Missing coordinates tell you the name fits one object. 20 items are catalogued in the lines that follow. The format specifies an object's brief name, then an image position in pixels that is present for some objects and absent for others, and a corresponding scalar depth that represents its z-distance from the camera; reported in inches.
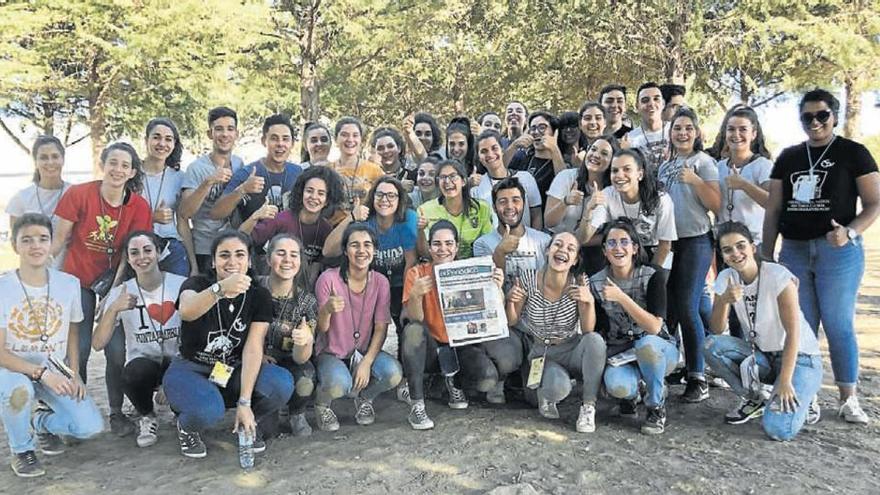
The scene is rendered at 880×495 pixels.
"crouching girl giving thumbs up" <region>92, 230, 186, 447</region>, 174.4
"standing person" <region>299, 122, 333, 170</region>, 219.5
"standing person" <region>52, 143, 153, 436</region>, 183.2
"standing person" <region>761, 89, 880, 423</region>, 177.9
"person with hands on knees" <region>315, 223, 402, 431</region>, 180.9
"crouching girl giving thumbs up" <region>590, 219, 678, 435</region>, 175.5
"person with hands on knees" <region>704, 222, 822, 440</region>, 170.1
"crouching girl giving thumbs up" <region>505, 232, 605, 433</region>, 178.2
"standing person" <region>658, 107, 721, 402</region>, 194.4
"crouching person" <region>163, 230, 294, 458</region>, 164.1
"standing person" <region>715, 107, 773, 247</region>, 198.7
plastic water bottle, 160.4
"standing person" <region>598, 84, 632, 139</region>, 240.8
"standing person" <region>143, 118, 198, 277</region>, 197.3
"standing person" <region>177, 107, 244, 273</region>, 200.5
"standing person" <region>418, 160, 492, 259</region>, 200.2
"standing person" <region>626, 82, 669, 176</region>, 219.3
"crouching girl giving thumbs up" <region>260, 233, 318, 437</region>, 173.3
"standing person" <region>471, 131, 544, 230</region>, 213.6
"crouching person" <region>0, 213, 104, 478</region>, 160.4
